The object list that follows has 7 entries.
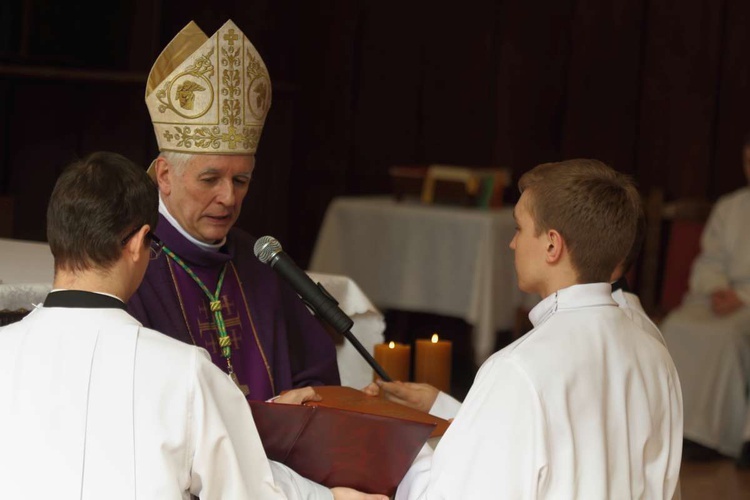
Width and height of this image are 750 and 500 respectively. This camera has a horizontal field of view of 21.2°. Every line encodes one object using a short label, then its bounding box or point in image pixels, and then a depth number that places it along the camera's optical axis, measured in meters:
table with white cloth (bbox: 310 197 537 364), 11.76
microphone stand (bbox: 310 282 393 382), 4.42
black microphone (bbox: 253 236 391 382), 4.42
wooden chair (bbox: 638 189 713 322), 12.00
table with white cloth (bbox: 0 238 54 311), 5.10
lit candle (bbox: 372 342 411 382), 5.46
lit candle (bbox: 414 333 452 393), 5.43
